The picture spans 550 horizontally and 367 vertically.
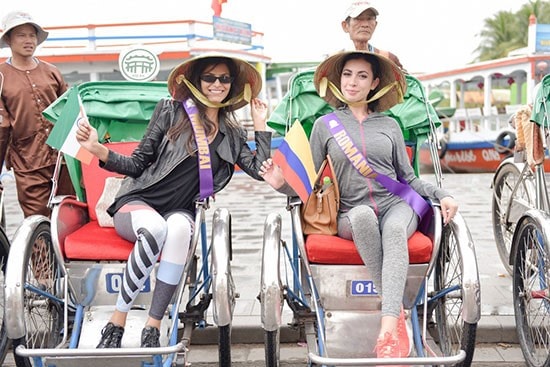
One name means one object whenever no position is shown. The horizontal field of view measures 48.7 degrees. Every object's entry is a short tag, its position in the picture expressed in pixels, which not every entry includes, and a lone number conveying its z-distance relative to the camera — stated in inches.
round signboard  263.3
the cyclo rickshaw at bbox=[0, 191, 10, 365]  127.4
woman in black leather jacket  121.6
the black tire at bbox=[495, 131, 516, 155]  511.2
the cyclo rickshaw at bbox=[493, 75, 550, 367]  121.9
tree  1295.5
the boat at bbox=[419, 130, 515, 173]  558.6
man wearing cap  145.6
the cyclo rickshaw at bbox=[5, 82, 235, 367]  107.3
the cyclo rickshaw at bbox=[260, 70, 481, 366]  108.8
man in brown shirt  150.9
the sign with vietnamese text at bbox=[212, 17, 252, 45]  583.5
